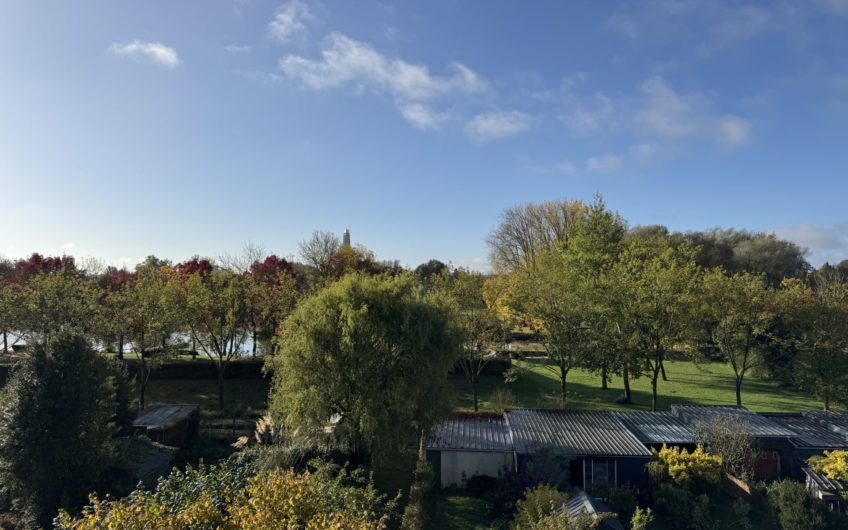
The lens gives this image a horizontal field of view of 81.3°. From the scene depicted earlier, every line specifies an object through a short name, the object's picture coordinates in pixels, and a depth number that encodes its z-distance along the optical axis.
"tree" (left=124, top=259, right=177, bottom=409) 28.03
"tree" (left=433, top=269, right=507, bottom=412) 30.69
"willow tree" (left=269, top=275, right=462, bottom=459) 18.81
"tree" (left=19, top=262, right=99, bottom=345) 30.89
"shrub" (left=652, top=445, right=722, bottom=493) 18.23
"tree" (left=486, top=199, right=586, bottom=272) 56.88
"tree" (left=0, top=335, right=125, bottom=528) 15.61
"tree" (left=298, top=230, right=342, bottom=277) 50.25
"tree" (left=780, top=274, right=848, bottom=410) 26.73
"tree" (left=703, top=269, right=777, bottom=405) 30.23
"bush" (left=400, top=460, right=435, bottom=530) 15.33
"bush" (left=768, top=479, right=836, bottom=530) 15.30
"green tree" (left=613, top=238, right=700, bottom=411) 28.39
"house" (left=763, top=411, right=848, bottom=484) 20.03
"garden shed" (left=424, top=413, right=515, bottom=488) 19.50
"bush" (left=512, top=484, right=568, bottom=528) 14.80
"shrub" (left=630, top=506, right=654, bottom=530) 12.32
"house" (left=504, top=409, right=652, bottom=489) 18.72
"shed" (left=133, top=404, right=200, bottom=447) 22.02
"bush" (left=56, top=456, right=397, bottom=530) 7.89
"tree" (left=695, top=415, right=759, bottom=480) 19.20
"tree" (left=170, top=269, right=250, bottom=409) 29.02
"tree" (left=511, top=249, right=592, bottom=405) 29.11
